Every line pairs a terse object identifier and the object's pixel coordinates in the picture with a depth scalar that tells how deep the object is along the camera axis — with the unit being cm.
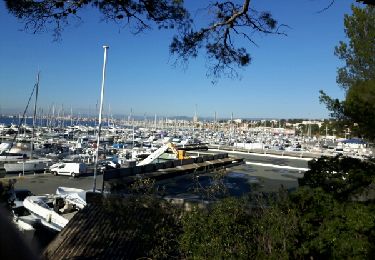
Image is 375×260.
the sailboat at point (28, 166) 3219
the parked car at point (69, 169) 3048
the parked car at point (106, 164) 3489
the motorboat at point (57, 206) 1632
